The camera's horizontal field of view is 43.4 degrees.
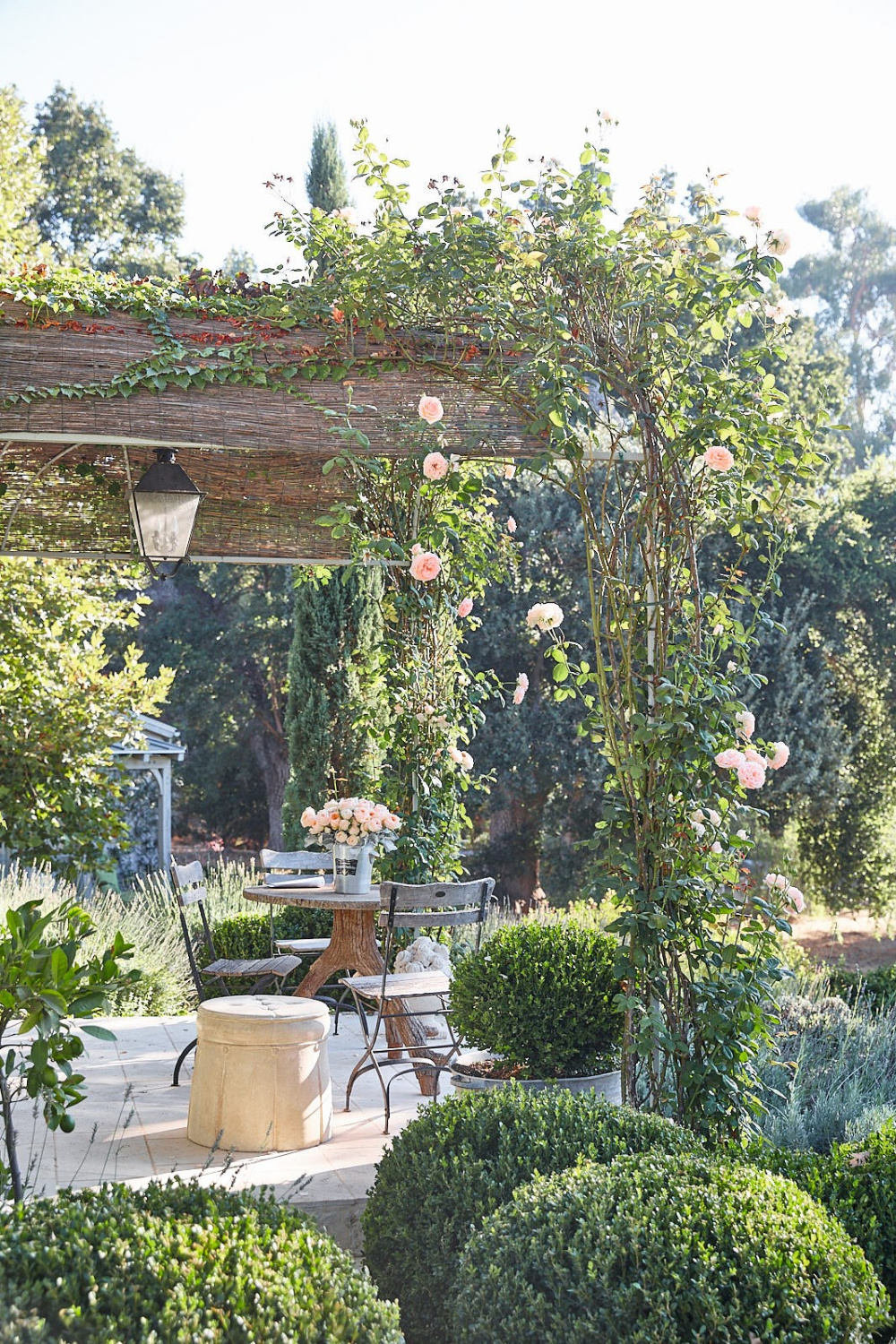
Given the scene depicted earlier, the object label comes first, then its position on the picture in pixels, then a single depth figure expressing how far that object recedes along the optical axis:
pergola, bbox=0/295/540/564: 3.73
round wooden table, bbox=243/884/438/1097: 5.22
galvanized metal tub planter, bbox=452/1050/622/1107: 3.82
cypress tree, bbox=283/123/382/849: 8.39
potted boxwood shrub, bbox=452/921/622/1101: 3.88
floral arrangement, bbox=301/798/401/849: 5.28
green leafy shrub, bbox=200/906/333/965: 7.03
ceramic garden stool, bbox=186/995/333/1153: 3.75
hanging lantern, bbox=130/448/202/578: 4.16
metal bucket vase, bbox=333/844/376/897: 5.33
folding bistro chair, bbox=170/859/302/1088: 4.97
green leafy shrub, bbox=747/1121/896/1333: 2.78
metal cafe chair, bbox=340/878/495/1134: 4.41
